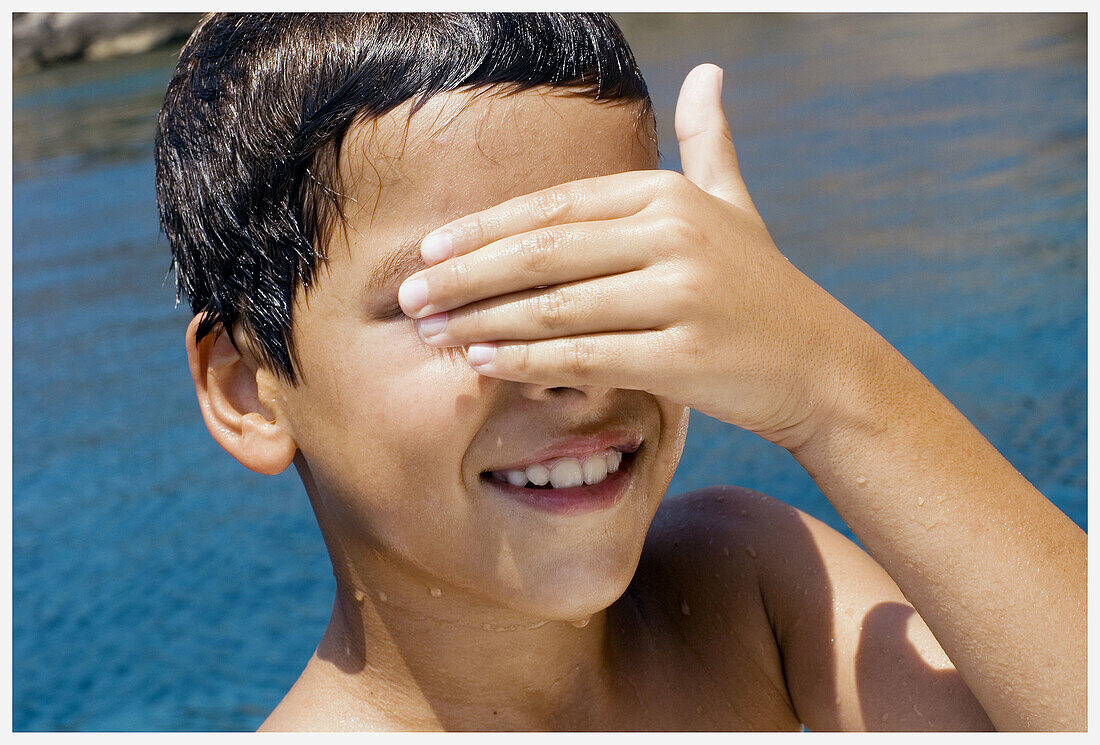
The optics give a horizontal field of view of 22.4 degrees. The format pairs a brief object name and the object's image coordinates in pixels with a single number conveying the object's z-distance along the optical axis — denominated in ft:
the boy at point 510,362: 2.45
